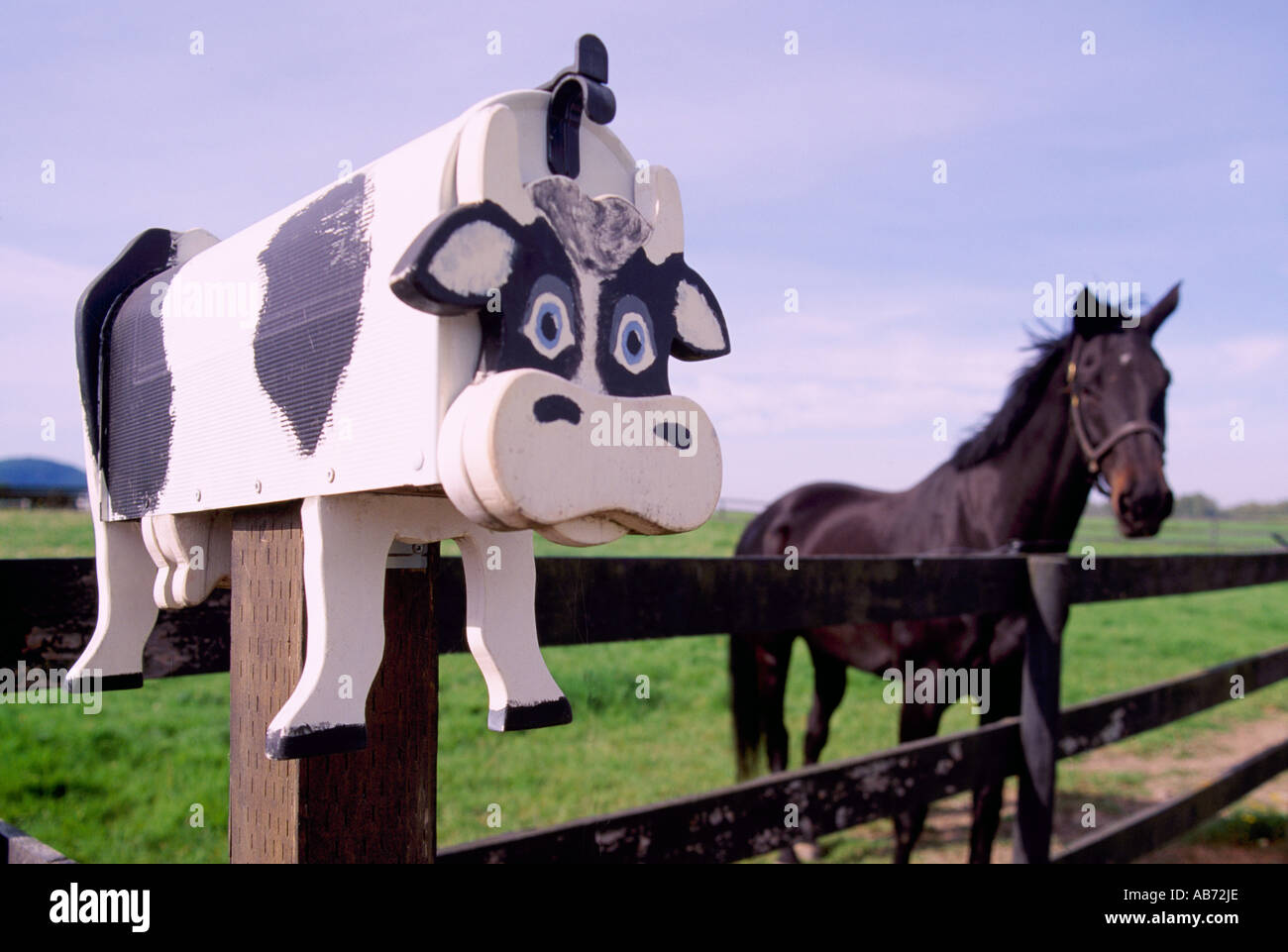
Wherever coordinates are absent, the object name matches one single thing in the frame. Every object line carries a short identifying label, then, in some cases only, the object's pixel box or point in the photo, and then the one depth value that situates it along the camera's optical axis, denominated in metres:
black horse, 3.24
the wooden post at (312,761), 0.77
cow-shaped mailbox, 0.62
